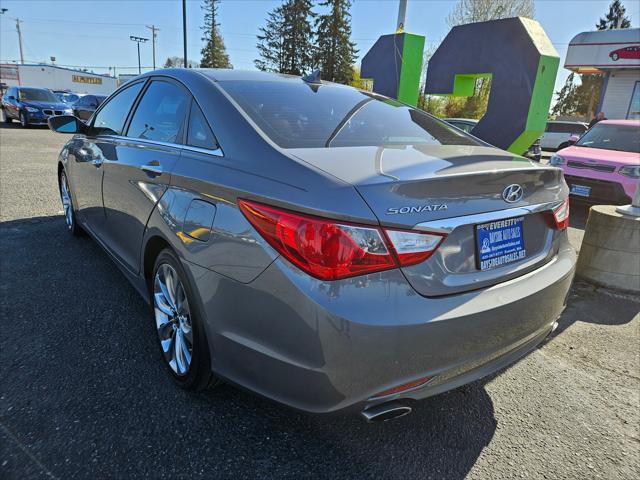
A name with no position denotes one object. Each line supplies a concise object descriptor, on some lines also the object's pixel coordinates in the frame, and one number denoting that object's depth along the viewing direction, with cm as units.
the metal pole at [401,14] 1098
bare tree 2819
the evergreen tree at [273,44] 4731
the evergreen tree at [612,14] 6024
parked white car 2192
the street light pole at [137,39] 6475
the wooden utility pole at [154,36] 7281
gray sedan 156
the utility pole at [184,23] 2705
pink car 669
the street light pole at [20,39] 8000
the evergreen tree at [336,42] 4291
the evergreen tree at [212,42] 5778
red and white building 2098
